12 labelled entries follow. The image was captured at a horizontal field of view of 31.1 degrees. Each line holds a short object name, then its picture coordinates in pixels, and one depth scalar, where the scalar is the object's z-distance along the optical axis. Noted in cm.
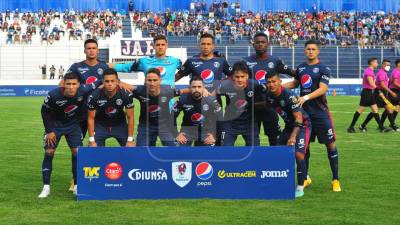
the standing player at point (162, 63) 1141
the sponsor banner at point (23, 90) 4541
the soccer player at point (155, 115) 1095
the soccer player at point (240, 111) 1094
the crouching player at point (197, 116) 1087
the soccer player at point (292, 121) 1048
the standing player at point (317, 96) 1101
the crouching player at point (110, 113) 1061
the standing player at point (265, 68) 1129
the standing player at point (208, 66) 1135
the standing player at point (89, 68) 1129
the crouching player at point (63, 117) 1050
